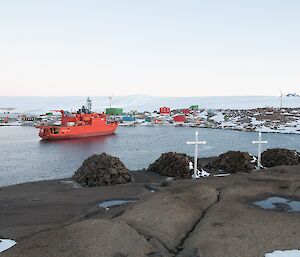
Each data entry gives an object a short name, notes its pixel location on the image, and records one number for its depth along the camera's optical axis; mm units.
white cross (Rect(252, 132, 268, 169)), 24250
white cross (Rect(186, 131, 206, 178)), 20500
